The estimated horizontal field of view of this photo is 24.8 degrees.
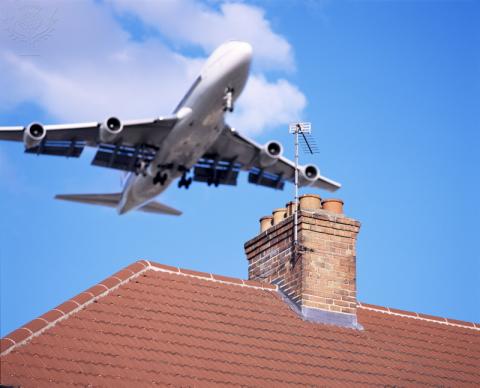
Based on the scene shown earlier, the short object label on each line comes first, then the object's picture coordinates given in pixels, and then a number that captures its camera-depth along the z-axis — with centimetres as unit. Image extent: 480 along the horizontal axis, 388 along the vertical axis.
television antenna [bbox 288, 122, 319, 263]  4272
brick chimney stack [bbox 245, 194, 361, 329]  3662
